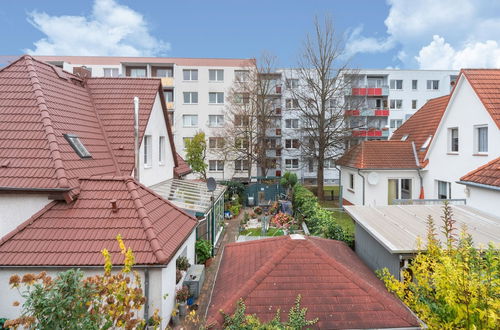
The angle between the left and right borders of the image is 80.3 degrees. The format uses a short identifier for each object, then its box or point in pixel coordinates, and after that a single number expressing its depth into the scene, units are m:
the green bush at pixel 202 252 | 12.06
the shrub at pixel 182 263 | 9.01
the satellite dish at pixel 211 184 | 14.26
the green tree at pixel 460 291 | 3.60
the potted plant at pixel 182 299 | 8.10
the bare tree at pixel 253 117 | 33.81
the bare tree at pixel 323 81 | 26.03
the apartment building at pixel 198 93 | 41.12
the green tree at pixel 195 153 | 29.22
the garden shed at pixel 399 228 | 7.38
